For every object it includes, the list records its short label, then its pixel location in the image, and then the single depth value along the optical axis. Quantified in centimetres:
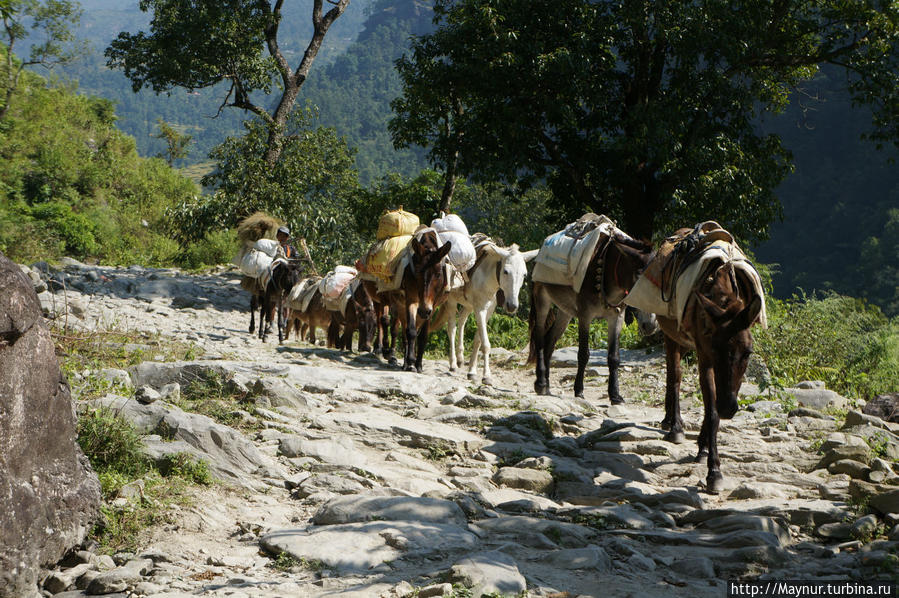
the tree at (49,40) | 4022
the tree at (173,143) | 6600
